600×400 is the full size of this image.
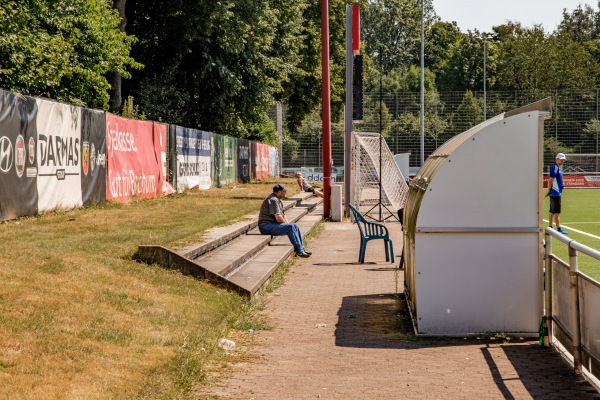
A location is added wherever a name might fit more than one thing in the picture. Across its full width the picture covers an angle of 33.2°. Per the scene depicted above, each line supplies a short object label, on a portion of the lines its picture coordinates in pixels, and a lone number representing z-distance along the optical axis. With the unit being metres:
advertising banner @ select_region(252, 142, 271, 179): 55.66
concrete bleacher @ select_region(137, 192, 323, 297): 12.20
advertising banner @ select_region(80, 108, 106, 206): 21.58
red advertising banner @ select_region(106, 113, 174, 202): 24.14
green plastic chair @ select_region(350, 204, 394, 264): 16.73
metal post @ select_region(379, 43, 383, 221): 25.47
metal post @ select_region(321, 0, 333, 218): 27.22
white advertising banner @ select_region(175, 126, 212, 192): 33.16
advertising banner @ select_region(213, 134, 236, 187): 41.16
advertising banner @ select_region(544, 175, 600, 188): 61.69
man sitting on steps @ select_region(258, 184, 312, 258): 16.91
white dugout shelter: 9.47
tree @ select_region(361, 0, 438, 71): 122.38
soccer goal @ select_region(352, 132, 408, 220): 27.12
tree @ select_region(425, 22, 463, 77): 119.62
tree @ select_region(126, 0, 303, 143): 40.09
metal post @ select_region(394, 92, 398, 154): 70.44
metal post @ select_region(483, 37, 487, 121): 67.00
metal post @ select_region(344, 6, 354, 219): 27.98
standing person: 22.00
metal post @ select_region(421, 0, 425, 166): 59.16
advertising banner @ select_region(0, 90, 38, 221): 16.67
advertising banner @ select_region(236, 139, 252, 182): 48.27
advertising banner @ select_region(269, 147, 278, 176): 65.19
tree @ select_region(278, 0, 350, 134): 57.19
